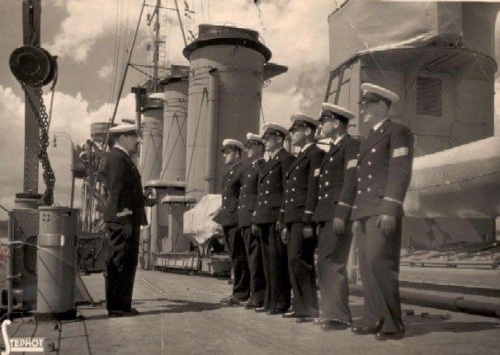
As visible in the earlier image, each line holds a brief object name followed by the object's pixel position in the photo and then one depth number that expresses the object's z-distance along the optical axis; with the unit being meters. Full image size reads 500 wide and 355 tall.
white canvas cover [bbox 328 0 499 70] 11.59
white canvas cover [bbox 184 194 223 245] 12.62
